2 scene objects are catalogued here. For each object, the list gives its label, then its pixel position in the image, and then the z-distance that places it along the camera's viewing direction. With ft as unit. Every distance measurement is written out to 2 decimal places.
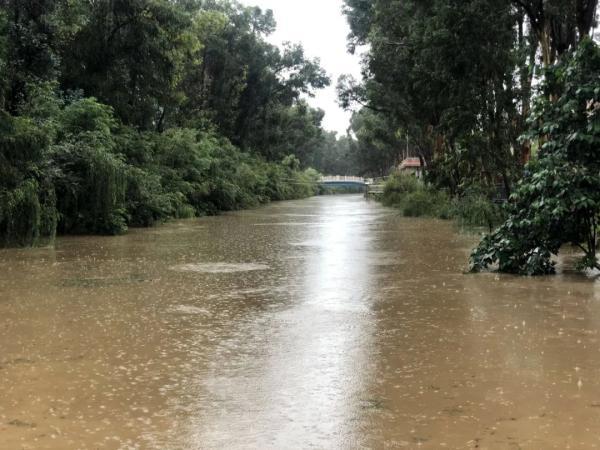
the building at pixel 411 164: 190.25
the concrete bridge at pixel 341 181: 299.17
